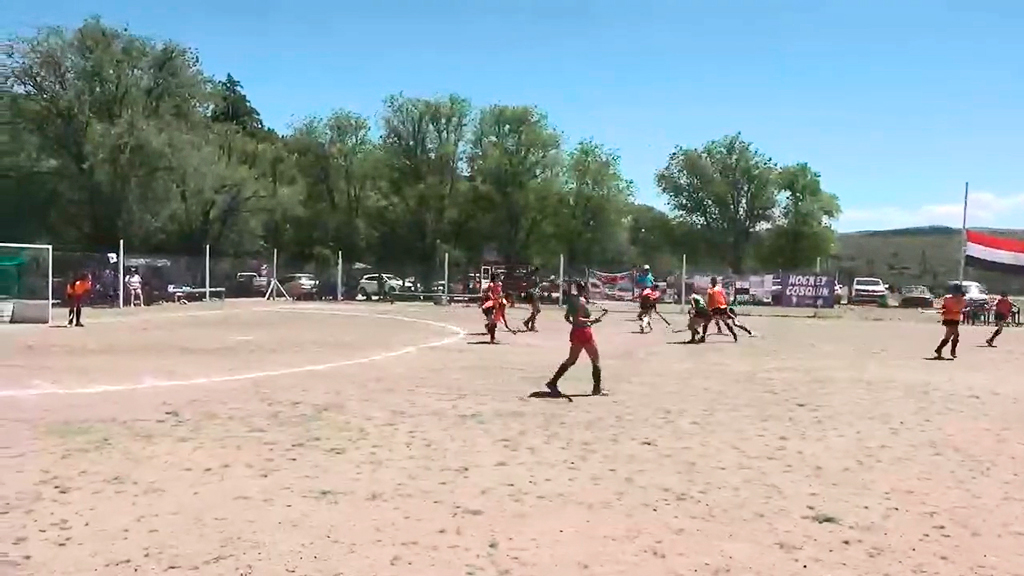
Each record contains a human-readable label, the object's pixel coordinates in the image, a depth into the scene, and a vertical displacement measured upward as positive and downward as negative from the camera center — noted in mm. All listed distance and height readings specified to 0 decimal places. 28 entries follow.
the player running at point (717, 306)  25609 -669
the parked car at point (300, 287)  53184 -852
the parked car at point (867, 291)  57344 -401
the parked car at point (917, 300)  54522 -823
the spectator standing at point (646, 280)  29823 -27
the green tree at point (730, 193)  75625 +6853
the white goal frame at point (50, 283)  30325 -560
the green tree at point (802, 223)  73938 +4512
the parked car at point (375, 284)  55375 -657
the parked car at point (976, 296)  40312 -439
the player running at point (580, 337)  13898 -845
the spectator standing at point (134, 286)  39375 -758
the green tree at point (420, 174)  64500 +6612
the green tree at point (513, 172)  64812 +6891
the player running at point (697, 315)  24859 -878
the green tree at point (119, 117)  34250 +6163
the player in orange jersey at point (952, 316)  21312 -639
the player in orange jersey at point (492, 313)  24266 -934
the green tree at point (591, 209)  67875 +4771
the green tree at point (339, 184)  66500 +6048
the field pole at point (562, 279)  46553 -86
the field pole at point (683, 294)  42516 -619
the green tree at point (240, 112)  87875 +15183
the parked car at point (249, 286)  51812 -850
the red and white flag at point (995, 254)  53594 +1826
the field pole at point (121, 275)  38031 -321
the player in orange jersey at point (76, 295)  27516 -835
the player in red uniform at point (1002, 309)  29064 -650
